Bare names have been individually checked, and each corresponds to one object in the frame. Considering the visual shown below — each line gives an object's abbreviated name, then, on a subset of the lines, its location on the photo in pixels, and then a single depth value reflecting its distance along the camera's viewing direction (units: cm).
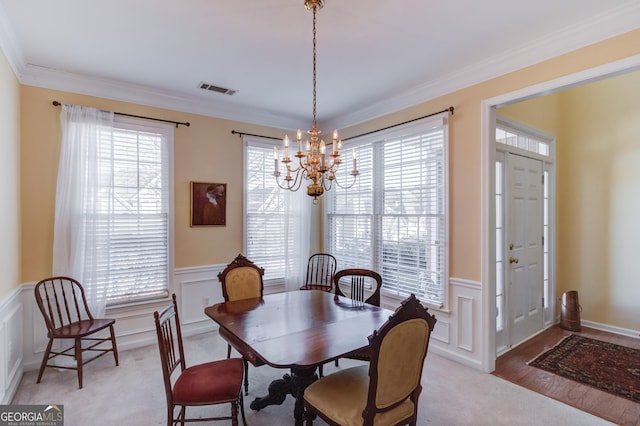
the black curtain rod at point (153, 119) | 318
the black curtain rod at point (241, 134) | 426
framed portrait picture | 396
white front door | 357
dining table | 179
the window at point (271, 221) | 442
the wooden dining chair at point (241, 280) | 309
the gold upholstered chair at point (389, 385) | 154
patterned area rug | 277
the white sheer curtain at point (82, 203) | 314
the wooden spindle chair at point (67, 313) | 282
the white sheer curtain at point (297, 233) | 465
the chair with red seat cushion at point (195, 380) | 181
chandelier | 226
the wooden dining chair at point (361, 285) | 302
